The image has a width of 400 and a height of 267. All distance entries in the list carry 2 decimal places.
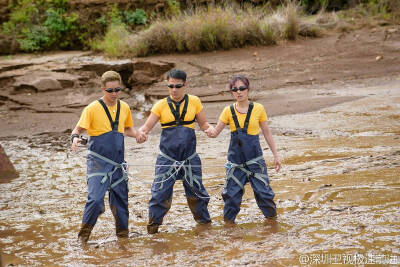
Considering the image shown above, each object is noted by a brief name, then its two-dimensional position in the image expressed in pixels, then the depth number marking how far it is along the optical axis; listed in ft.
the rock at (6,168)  53.59
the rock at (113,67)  92.58
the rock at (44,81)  89.71
